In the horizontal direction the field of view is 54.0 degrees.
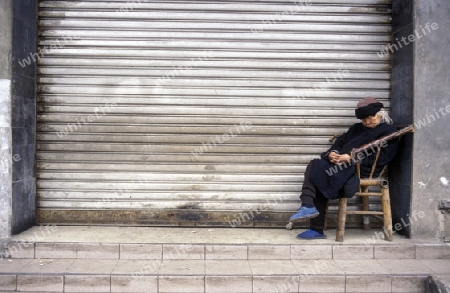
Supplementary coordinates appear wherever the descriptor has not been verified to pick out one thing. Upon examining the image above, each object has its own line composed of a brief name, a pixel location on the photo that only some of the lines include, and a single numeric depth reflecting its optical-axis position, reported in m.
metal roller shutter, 5.93
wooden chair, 5.25
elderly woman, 5.22
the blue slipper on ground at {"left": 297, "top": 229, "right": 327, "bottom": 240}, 5.39
